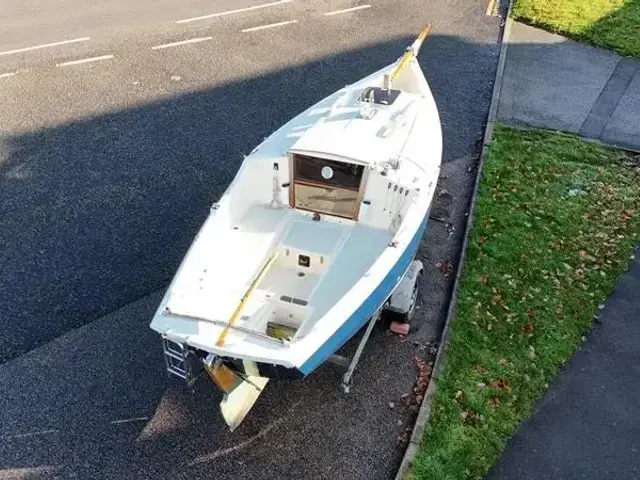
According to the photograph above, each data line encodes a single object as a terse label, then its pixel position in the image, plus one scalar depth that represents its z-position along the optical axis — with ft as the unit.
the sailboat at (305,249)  20.70
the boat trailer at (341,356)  20.48
